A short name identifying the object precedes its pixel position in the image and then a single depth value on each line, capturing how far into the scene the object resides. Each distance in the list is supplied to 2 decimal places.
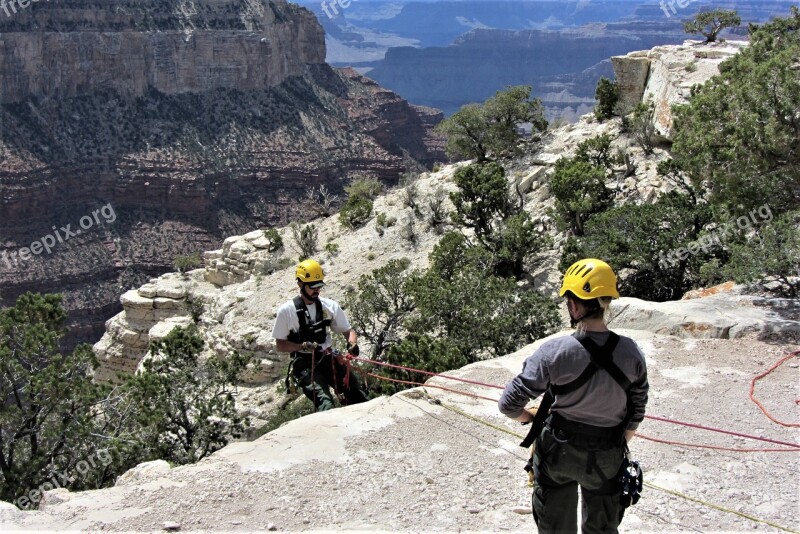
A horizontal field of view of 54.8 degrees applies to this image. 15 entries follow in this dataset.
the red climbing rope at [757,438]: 7.32
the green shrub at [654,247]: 16.20
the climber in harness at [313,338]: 8.78
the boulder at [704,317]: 10.41
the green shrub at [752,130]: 10.90
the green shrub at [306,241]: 29.27
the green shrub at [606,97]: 28.94
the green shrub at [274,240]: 31.20
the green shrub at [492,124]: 30.47
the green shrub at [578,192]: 20.70
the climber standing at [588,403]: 5.14
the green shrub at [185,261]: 34.77
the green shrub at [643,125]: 23.91
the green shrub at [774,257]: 11.30
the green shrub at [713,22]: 28.70
